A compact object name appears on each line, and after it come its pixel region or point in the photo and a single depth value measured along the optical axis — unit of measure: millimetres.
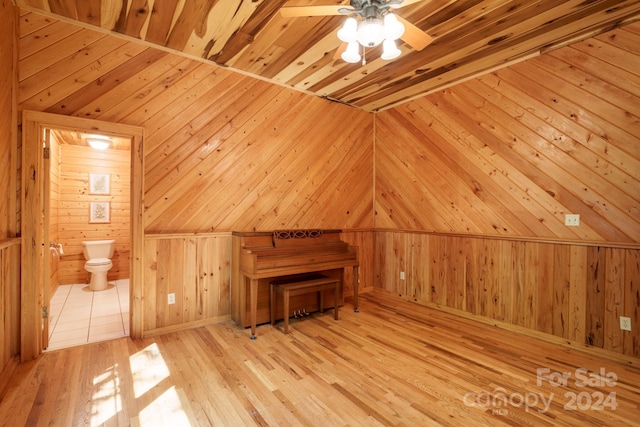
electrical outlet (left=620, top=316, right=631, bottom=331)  2547
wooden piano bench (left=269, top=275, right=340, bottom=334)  3082
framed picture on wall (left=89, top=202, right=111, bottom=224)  5129
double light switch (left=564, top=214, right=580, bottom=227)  2805
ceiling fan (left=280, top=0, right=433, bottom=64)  1883
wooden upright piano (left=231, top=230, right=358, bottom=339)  3051
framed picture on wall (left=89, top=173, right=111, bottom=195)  5133
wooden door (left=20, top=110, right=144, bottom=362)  2422
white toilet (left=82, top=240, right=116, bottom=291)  4504
